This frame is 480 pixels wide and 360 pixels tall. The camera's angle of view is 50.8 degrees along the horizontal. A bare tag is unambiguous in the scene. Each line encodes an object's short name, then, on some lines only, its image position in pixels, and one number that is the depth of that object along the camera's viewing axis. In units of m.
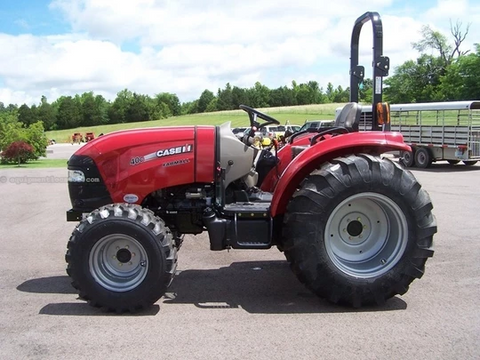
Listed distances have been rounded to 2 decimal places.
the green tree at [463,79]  48.81
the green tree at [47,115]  87.69
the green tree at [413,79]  59.88
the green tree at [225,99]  85.31
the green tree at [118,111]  89.69
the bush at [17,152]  22.00
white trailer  18.33
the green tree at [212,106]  92.19
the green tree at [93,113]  90.44
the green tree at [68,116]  89.76
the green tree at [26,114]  80.59
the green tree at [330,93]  106.15
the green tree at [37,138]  23.73
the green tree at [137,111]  90.81
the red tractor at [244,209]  4.52
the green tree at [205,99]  99.38
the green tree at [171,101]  112.19
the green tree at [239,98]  83.69
